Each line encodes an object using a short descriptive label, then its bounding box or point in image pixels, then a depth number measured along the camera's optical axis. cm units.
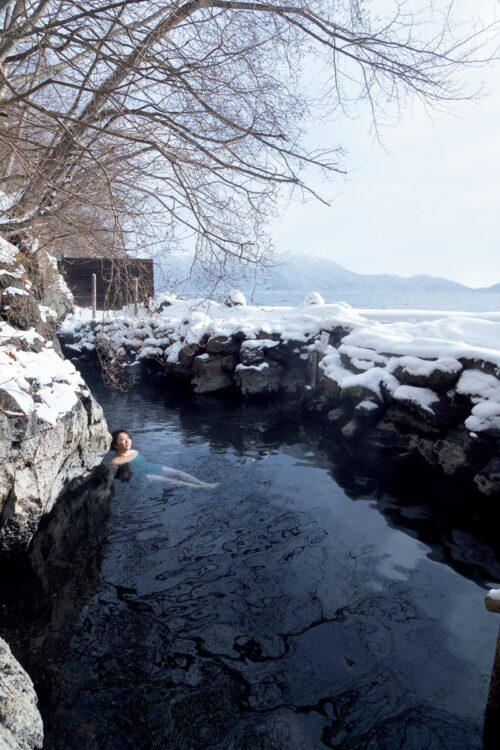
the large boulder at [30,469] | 406
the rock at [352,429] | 890
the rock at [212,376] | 1462
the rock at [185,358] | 1538
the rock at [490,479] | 566
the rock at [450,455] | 673
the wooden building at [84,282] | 2506
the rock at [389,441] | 789
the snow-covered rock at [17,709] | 198
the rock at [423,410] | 711
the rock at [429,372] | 729
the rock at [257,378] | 1359
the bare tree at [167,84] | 262
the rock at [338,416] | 984
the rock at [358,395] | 866
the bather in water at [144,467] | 667
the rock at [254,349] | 1362
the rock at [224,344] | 1438
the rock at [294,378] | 1373
